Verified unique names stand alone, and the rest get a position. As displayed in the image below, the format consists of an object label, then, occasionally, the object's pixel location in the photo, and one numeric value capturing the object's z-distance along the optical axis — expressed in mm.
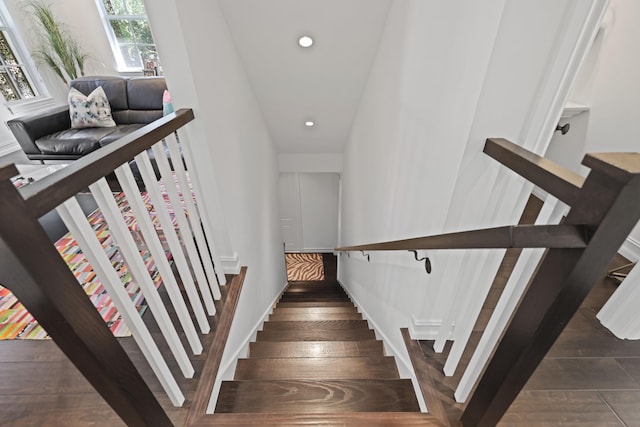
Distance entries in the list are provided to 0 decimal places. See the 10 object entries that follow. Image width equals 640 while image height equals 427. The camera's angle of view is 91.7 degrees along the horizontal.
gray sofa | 3455
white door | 5195
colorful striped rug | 1562
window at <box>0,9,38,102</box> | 4617
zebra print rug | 5743
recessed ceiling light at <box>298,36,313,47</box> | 2094
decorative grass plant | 4703
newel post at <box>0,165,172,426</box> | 575
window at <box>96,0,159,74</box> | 5242
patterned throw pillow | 3680
